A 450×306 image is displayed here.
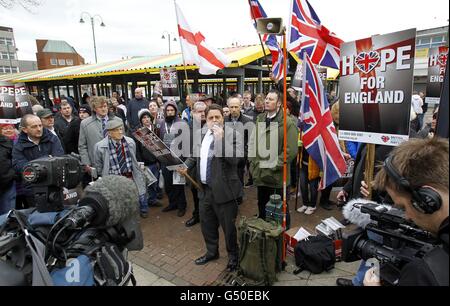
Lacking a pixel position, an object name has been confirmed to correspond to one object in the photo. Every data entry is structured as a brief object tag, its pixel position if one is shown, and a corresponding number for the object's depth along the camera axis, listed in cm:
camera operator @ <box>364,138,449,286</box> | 94
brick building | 5619
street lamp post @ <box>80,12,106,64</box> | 1965
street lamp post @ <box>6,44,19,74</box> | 5428
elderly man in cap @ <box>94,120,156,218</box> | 402
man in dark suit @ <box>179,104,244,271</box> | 303
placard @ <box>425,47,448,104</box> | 580
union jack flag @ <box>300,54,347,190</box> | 349
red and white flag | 479
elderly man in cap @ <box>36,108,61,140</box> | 440
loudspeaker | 283
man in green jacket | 352
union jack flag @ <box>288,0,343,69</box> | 404
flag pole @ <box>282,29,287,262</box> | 294
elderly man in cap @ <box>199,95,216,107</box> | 573
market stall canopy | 948
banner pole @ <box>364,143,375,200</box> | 267
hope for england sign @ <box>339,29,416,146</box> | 245
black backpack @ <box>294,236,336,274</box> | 318
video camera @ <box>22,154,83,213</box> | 143
